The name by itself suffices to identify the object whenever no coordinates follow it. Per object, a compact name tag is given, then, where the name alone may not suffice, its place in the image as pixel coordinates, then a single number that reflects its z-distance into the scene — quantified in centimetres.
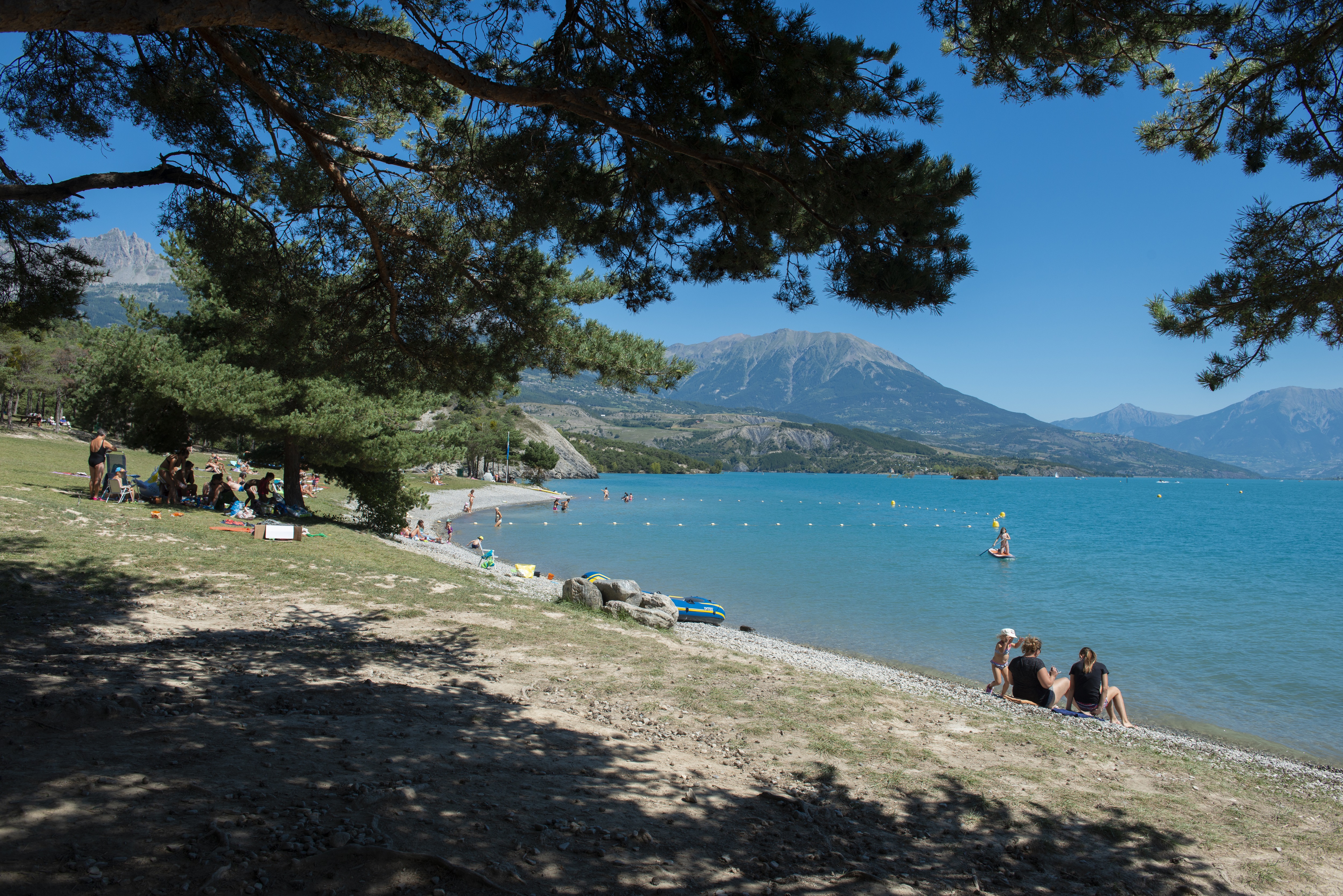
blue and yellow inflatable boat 1612
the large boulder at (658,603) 1251
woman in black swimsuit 1378
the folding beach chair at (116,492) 1445
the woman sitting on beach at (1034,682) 923
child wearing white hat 1010
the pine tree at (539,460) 9500
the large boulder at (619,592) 1230
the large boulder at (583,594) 1163
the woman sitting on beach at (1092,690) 910
